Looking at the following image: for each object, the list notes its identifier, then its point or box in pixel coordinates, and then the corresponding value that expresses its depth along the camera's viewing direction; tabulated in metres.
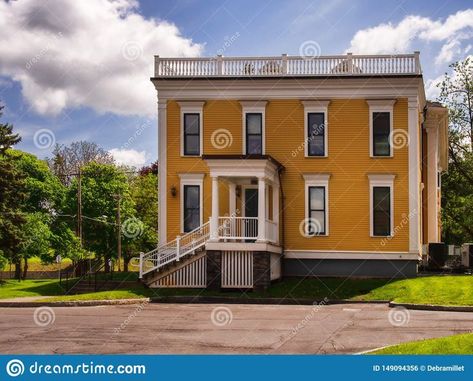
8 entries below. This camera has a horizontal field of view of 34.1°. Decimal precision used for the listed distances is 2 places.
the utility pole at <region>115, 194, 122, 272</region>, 57.79
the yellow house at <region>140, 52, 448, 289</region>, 34.06
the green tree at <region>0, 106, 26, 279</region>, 45.59
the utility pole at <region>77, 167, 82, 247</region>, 58.17
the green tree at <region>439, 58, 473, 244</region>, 55.97
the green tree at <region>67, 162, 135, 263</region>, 62.97
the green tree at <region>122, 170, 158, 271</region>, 66.12
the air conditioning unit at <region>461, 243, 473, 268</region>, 37.06
